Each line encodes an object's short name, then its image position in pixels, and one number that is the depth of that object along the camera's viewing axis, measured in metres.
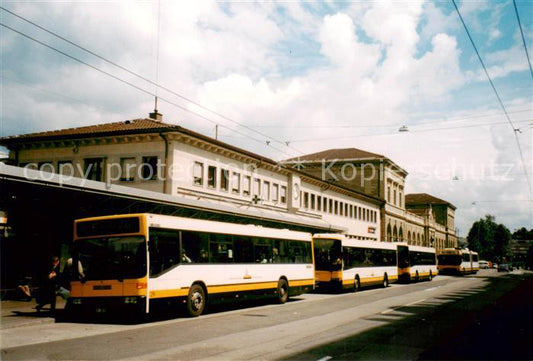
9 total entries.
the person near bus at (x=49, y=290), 14.70
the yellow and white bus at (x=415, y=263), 39.50
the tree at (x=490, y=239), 137.88
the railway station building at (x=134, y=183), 18.48
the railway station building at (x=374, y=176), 72.44
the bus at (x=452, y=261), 58.81
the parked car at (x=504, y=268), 83.91
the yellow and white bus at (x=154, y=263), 13.73
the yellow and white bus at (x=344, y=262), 26.88
